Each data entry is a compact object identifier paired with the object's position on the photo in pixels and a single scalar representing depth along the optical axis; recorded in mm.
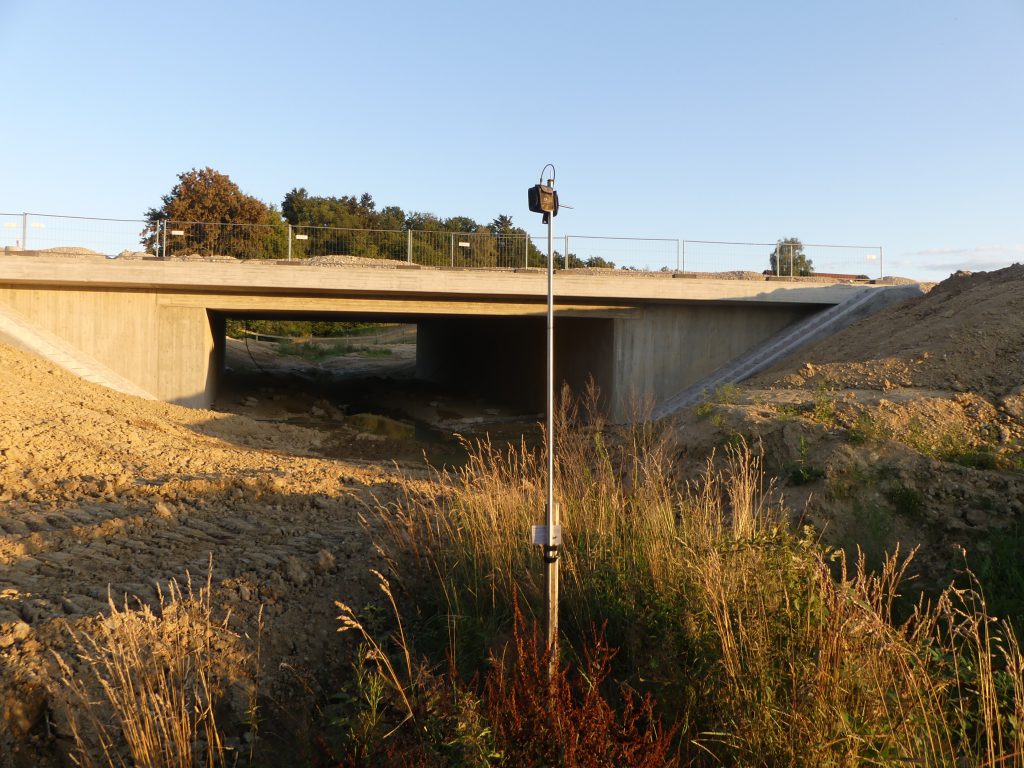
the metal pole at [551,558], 4215
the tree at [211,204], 41688
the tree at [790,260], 24281
